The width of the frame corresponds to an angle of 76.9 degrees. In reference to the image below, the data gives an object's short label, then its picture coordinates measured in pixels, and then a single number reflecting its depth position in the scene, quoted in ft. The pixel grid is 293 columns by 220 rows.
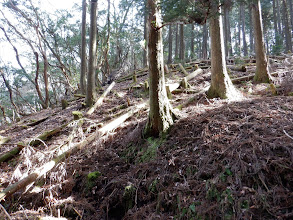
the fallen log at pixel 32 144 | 16.41
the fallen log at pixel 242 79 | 25.58
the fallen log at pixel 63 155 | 10.41
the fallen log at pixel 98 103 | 25.00
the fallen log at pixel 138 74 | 45.93
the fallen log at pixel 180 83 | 25.02
